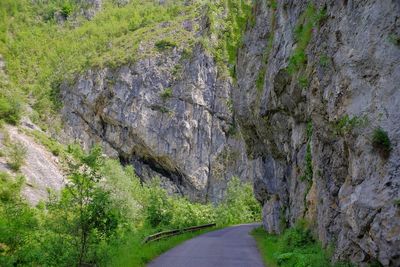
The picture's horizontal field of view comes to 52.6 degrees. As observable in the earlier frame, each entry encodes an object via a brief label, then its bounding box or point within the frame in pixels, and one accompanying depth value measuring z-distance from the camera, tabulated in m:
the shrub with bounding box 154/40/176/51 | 76.06
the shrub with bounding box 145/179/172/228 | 31.65
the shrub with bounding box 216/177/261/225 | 51.76
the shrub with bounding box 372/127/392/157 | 8.12
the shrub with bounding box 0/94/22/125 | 58.24
